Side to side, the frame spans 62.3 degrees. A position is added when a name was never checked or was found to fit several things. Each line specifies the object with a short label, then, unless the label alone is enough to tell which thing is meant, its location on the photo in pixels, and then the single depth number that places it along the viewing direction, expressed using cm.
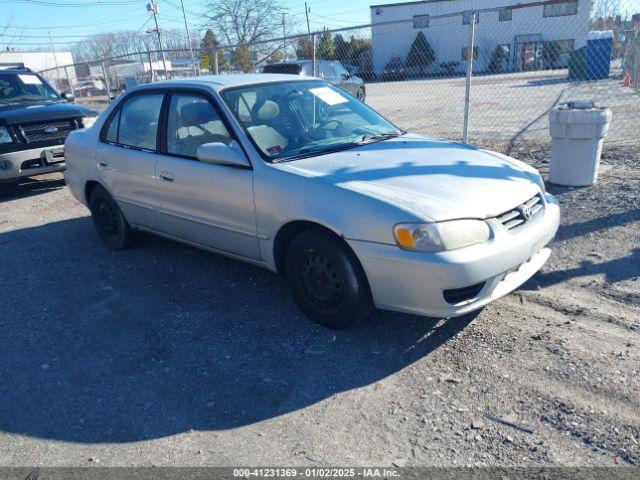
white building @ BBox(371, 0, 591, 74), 2862
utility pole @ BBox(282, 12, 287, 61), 4446
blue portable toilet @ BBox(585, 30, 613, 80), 2566
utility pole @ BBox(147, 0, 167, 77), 3257
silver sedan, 311
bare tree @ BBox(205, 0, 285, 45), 4141
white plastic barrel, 596
